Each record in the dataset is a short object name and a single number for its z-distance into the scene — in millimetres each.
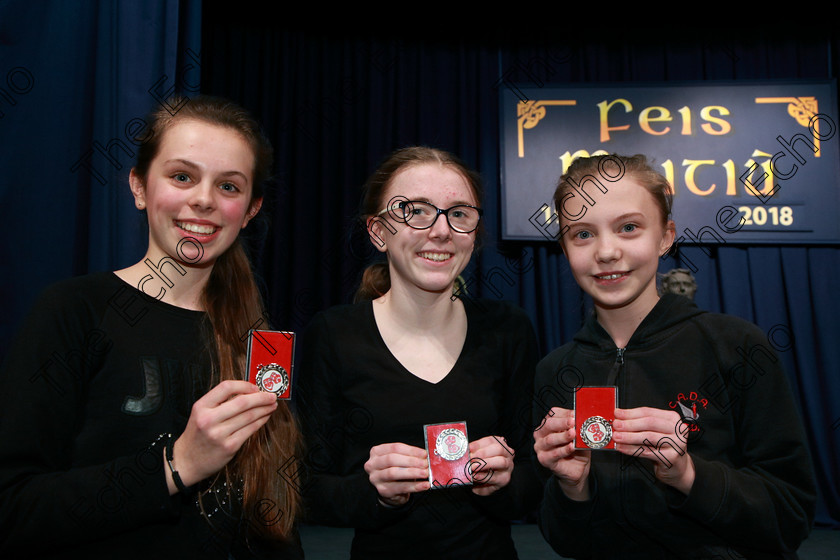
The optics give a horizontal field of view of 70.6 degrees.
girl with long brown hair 1201
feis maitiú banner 5348
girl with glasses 1435
